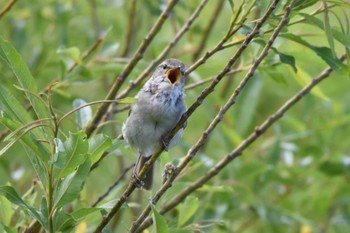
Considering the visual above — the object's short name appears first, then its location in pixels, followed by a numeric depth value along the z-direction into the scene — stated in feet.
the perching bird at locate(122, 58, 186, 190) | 20.36
